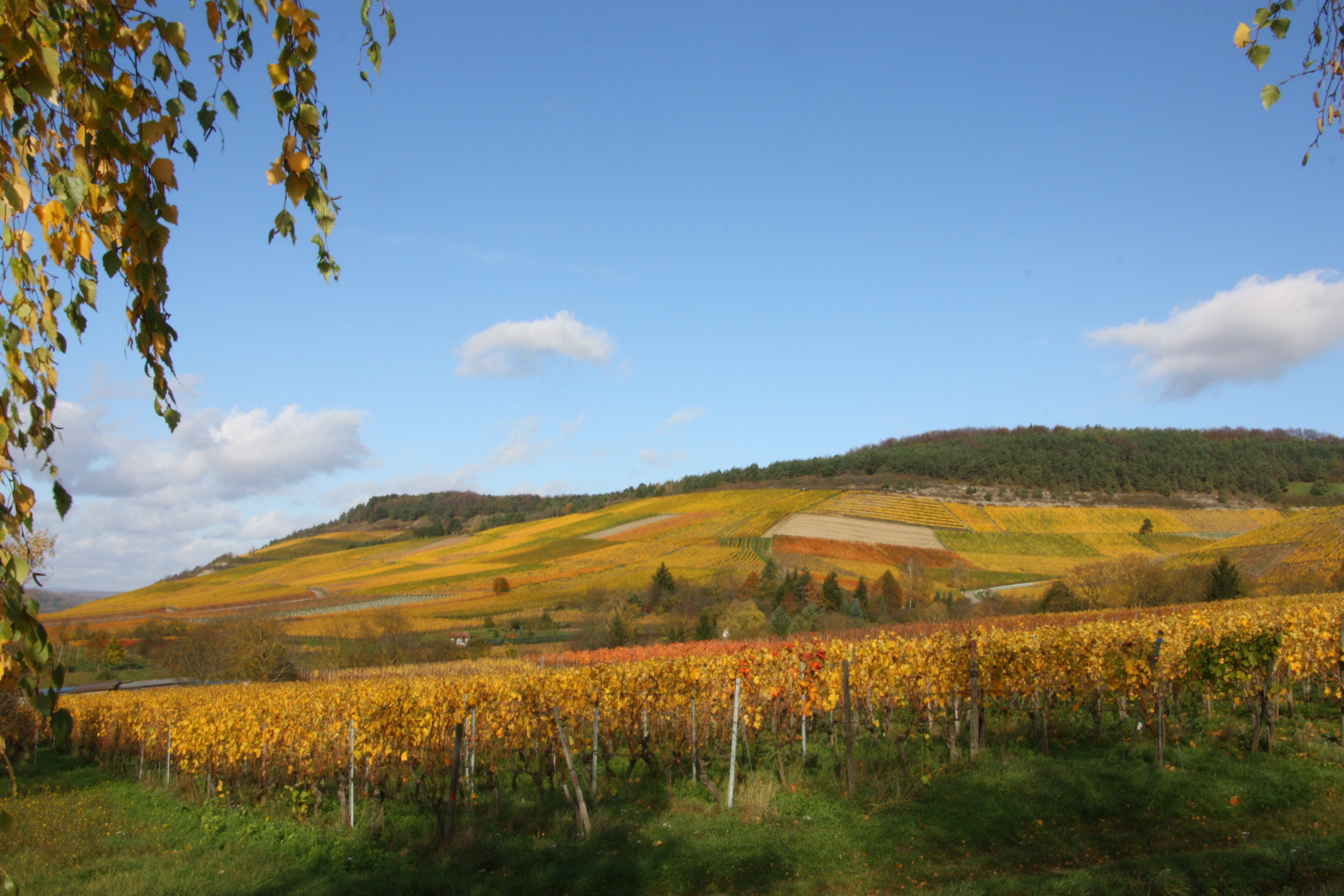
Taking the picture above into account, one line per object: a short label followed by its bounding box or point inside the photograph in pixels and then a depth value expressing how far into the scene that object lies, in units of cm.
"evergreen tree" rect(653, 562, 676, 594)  5631
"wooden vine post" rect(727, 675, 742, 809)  1004
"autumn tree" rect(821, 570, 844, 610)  5072
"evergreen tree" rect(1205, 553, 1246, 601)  3706
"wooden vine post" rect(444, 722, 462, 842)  964
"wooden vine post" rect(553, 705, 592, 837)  944
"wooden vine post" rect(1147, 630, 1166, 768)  1009
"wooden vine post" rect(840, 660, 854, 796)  1020
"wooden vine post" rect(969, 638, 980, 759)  1144
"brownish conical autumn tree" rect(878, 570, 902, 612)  5100
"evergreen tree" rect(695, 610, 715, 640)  4091
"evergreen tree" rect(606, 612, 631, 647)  4206
